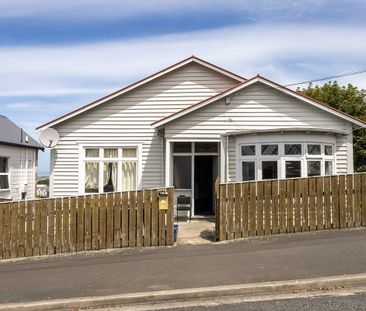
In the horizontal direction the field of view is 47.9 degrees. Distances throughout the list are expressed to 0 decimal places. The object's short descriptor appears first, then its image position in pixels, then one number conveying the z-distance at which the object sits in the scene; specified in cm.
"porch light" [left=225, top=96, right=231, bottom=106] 1384
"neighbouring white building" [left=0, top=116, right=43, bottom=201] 2270
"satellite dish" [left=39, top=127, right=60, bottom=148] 1467
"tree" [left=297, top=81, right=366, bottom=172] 2444
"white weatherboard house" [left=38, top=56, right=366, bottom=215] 1263
